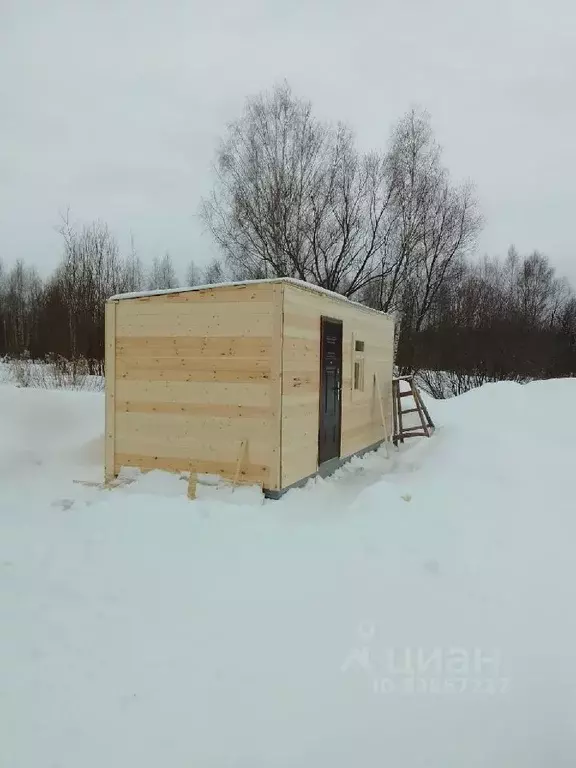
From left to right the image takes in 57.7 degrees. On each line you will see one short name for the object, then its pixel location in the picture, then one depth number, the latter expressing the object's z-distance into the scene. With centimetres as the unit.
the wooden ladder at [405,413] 1005
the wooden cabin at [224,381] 609
